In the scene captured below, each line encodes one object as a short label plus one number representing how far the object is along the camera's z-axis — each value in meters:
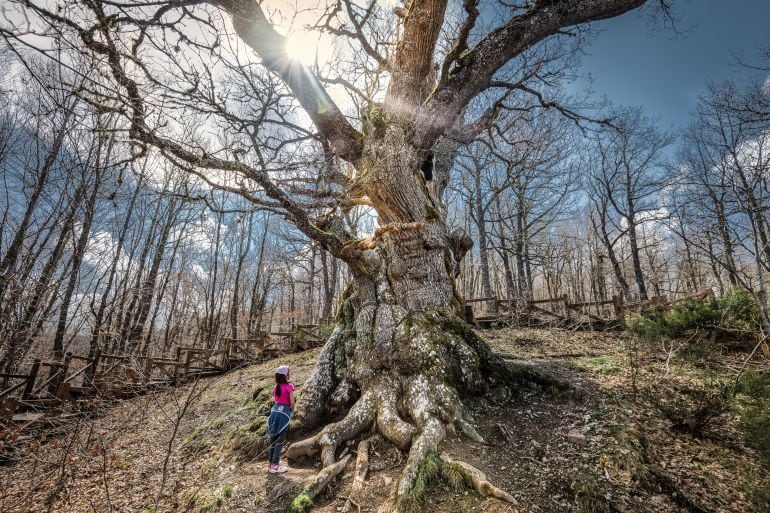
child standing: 4.01
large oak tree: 3.95
